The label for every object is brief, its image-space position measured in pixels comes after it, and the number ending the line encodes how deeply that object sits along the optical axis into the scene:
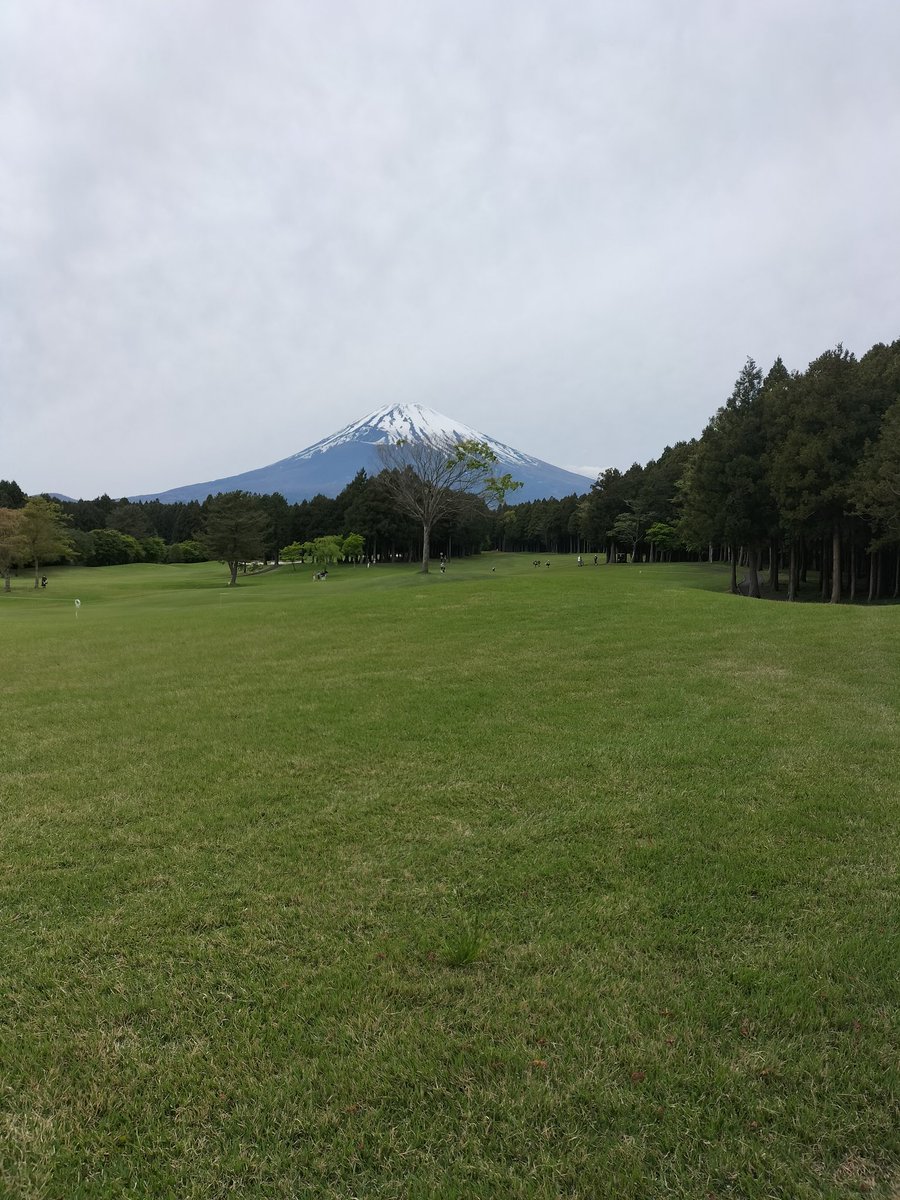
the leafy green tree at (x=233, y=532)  49.34
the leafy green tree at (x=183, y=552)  86.38
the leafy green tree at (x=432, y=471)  43.66
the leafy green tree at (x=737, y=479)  32.31
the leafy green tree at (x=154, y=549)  83.38
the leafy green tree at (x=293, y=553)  65.88
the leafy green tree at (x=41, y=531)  45.28
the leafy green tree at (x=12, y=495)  77.50
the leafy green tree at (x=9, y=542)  41.69
